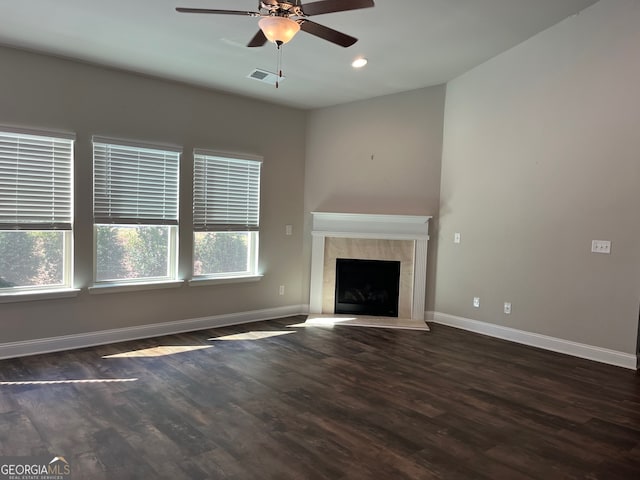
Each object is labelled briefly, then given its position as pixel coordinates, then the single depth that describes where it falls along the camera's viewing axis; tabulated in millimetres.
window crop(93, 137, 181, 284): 4508
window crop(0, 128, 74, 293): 3980
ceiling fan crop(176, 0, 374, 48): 2396
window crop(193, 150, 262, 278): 5242
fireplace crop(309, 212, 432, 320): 5754
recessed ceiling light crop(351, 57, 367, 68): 4520
